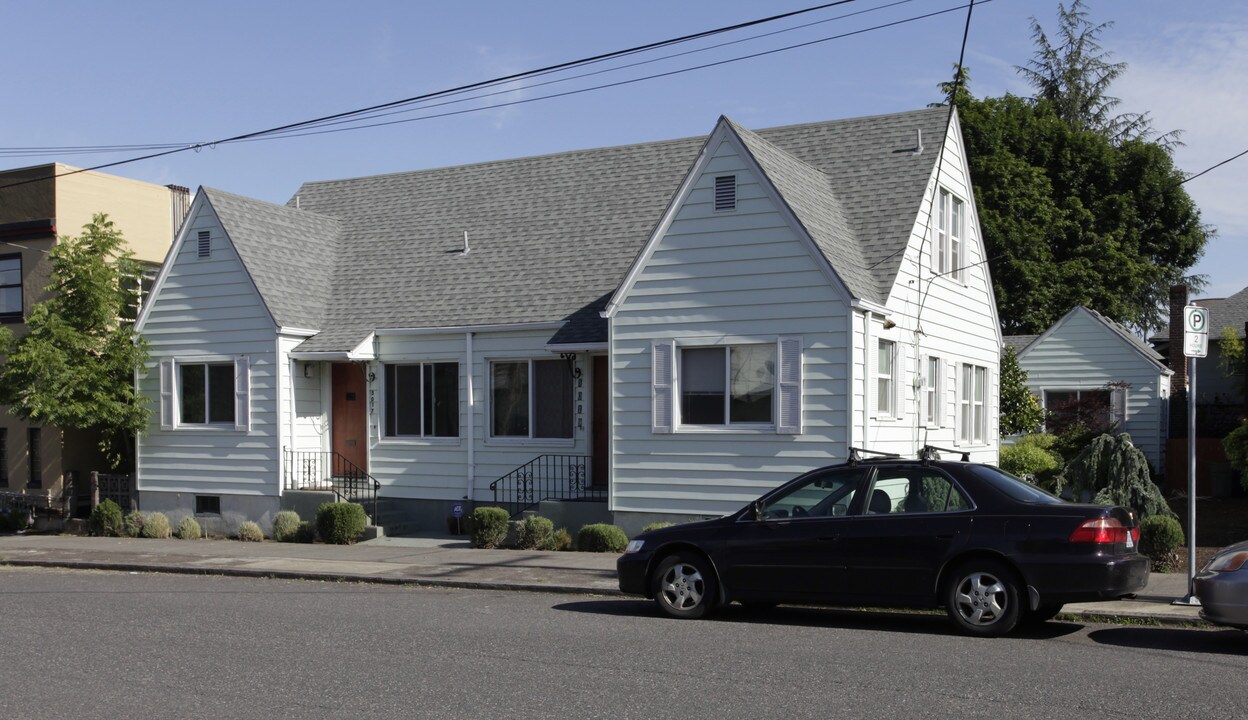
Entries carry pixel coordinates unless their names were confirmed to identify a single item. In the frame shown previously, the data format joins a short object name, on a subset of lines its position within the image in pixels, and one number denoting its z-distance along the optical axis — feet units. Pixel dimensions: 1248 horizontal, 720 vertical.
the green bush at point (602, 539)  57.57
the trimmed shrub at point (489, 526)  59.93
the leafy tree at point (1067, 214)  137.28
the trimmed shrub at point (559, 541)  59.77
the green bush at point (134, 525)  71.72
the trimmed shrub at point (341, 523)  64.28
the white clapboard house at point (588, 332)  55.72
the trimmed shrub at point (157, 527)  70.85
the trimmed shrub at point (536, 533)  59.41
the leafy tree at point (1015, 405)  94.22
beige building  78.74
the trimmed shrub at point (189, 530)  70.38
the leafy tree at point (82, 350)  68.95
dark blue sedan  33.19
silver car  31.53
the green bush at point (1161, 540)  47.62
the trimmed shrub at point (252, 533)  68.39
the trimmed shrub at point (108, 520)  72.38
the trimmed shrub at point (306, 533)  66.47
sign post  38.75
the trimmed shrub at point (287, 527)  67.10
